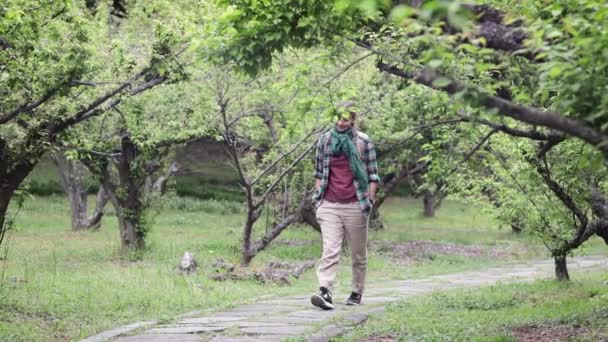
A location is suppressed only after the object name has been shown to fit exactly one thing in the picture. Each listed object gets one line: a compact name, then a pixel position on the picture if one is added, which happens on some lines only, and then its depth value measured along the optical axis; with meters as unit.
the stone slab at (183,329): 14.92
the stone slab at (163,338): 14.02
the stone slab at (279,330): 14.66
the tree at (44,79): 15.05
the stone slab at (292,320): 15.89
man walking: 17.75
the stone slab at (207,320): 16.08
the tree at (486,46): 7.84
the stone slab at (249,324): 15.53
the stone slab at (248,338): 13.92
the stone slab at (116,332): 14.52
